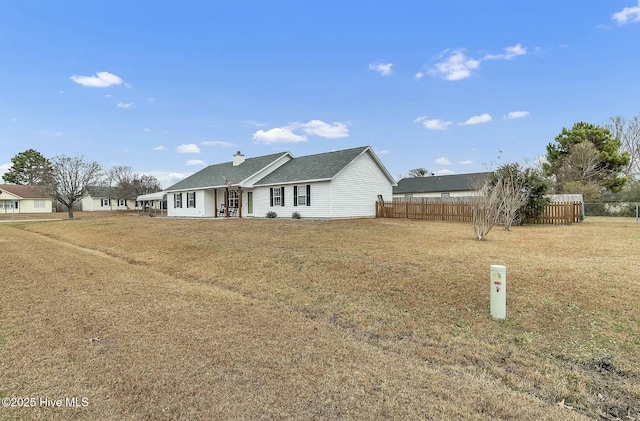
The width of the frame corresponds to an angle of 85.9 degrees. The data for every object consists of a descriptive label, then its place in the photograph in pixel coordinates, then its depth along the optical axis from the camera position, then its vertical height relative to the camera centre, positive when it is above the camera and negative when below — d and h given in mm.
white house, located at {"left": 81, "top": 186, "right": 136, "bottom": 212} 59062 +1734
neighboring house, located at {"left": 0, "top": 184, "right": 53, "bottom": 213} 54812 +2054
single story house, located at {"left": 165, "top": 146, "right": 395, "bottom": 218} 22250 +1532
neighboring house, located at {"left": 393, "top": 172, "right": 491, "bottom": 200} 41138 +2453
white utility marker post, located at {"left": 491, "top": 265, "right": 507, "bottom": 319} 5238 -1367
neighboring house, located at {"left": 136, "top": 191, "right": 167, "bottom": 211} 38562 +1562
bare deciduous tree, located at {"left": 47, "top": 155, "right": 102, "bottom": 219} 34875 +3535
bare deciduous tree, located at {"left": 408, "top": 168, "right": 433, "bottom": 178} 65938 +6380
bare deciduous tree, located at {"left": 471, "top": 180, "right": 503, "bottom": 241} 12133 -329
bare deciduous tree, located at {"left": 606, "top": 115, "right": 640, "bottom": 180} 35438 +6921
